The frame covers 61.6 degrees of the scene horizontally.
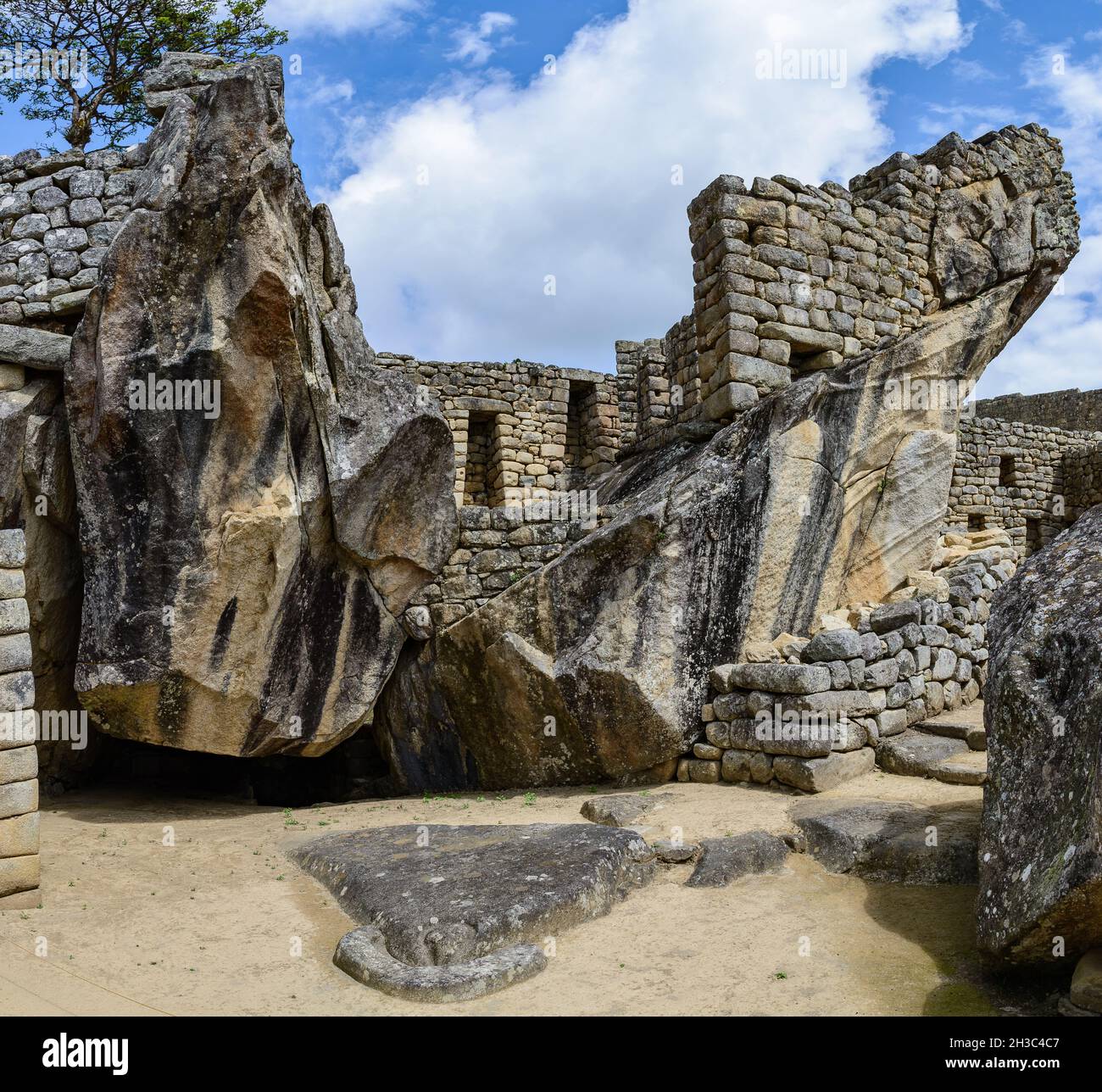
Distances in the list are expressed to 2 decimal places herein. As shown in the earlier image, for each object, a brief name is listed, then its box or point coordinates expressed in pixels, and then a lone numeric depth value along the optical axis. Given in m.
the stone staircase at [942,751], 6.47
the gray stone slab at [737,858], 5.29
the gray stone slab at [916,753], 6.80
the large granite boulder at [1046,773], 3.49
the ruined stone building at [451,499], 7.00
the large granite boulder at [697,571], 7.66
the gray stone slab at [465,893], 4.13
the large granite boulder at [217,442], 6.89
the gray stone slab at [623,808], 6.43
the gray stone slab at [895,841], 5.06
